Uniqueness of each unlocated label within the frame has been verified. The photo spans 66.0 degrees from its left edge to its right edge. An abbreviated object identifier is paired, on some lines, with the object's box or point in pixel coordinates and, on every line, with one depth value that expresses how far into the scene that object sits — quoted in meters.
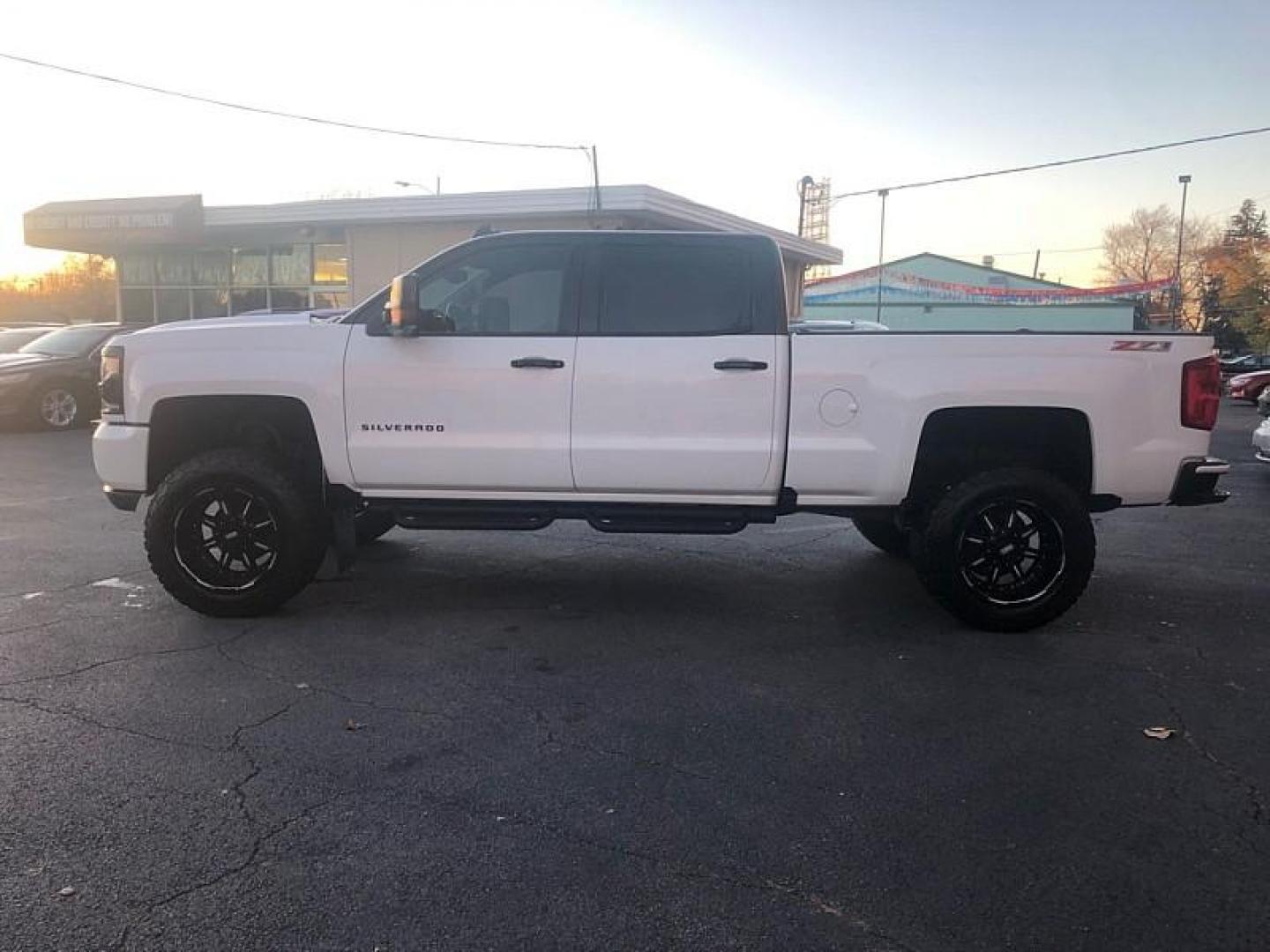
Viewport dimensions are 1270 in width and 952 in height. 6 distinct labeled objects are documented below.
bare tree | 78.81
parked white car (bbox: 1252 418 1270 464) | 11.02
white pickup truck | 5.11
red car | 26.89
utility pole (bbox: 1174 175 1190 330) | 59.95
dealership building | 19.61
